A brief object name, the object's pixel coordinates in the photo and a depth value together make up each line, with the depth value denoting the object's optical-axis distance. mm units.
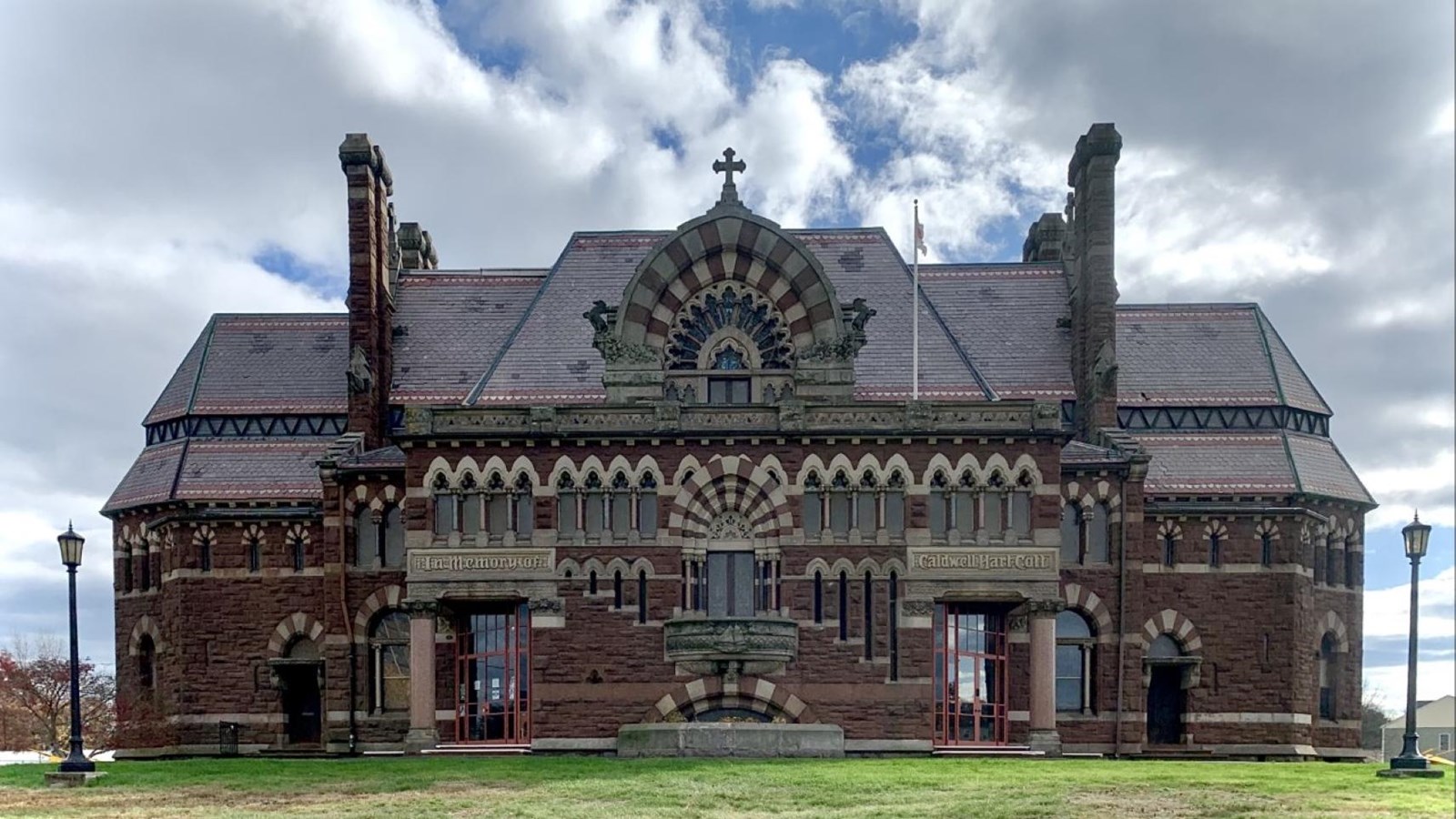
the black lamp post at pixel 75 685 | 28188
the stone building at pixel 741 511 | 37281
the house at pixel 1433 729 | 85062
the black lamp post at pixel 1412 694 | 28500
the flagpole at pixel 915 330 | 39656
